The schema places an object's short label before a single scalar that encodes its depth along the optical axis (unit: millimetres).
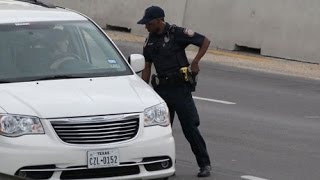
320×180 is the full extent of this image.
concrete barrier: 37913
